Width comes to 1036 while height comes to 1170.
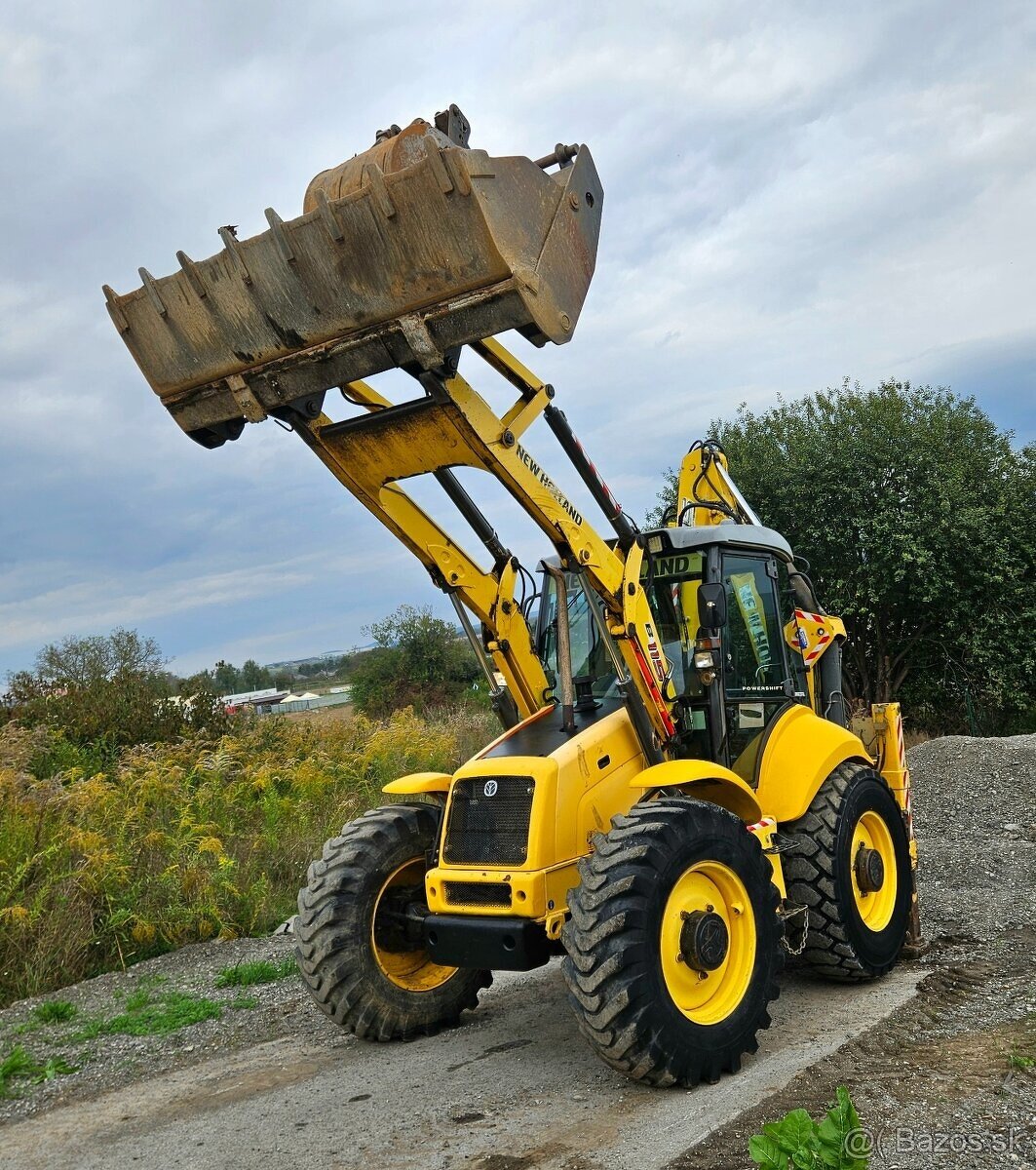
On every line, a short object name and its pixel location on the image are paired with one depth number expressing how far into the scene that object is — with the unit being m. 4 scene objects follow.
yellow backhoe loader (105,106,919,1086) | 4.83
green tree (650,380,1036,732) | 20.14
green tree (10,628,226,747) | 13.84
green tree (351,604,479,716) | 31.09
